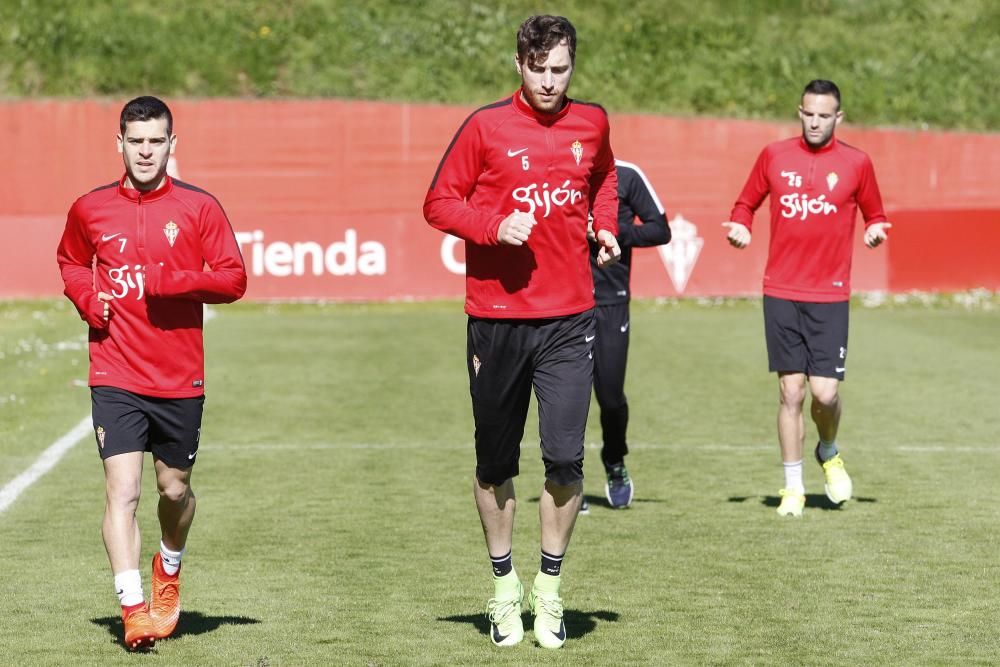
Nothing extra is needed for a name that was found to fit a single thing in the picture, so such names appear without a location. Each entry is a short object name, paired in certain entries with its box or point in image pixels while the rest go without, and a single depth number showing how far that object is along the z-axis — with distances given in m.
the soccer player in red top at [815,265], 19.55
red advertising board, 52.00
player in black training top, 19.50
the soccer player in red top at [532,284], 13.02
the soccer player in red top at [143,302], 12.91
